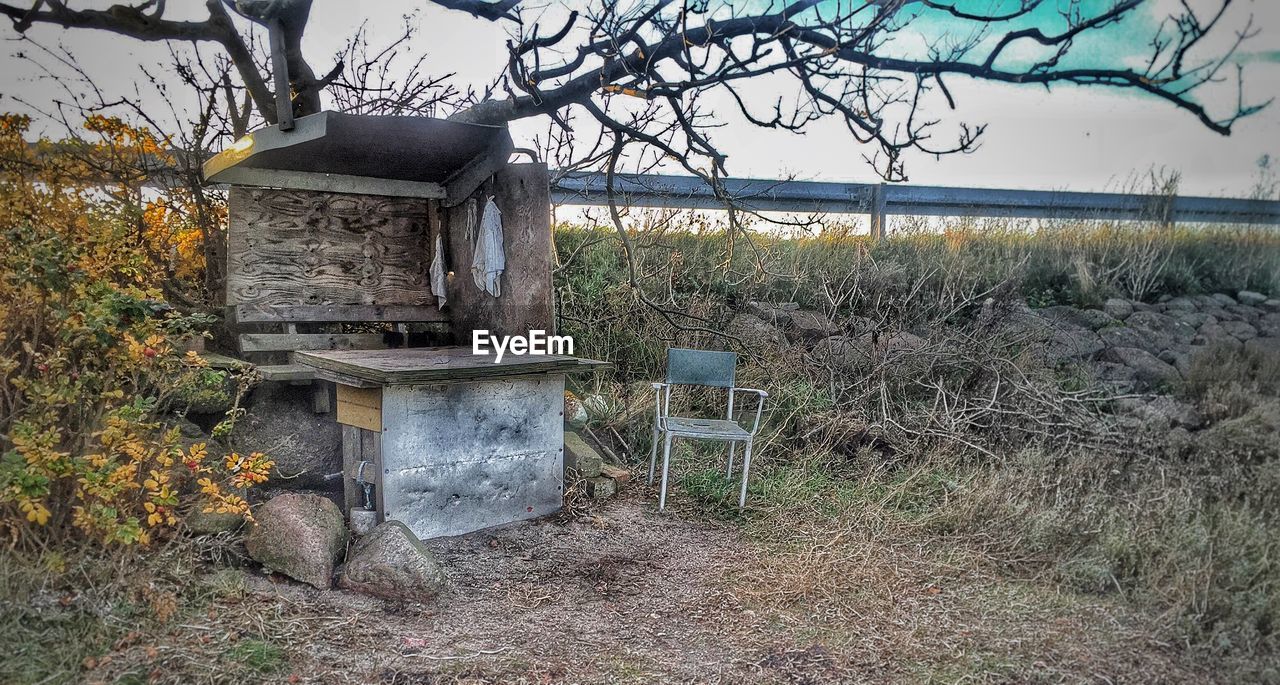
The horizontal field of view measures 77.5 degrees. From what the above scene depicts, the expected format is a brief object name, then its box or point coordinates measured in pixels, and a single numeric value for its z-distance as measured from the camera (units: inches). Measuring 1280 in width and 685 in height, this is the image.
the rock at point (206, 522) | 160.4
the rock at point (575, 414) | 253.6
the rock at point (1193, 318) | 247.0
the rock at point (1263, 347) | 175.9
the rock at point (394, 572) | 159.5
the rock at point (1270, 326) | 187.9
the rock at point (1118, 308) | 290.4
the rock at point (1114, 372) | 254.1
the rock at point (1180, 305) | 263.5
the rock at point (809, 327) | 295.7
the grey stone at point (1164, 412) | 209.7
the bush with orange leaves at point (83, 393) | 135.2
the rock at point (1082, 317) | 290.8
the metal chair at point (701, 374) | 226.1
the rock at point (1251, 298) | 204.0
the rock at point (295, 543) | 159.6
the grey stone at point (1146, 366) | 241.4
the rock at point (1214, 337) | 211.8
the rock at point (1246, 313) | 205.8
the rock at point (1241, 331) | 203.3
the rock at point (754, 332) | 293.3
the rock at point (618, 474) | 229.9
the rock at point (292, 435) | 209.8
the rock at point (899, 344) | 266.5
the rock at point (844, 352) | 271.4
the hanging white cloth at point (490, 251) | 224.7
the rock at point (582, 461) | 226.5
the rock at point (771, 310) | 312.3
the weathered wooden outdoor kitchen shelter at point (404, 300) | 189.3
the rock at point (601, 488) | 223.3
